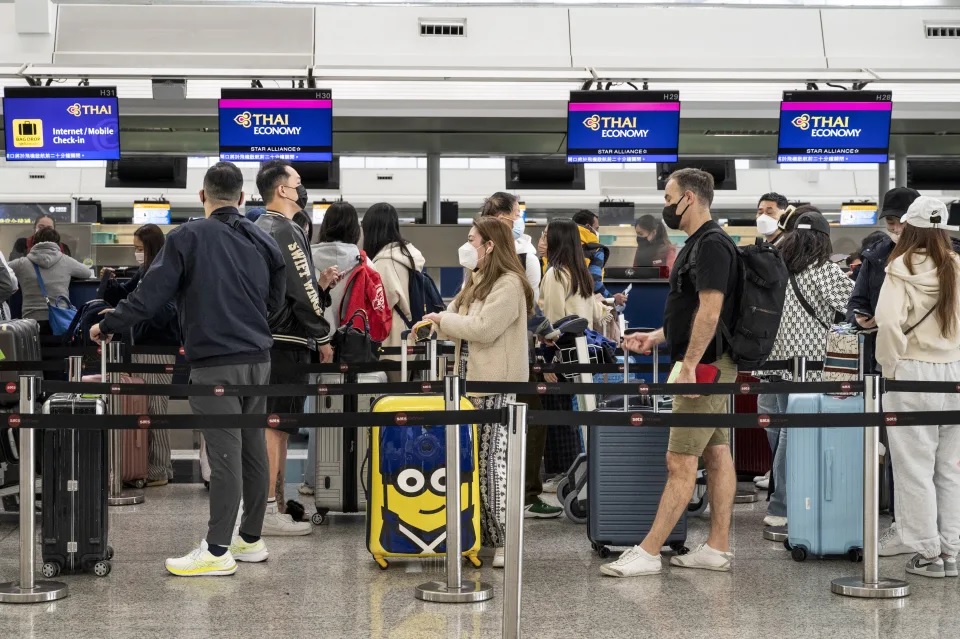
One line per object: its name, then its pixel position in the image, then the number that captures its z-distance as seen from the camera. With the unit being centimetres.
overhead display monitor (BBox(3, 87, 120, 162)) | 1130
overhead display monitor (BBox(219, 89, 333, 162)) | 1115
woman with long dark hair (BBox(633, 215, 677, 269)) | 1311
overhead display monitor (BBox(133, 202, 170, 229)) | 2009
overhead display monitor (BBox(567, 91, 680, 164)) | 1130
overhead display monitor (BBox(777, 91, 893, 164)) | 1134
